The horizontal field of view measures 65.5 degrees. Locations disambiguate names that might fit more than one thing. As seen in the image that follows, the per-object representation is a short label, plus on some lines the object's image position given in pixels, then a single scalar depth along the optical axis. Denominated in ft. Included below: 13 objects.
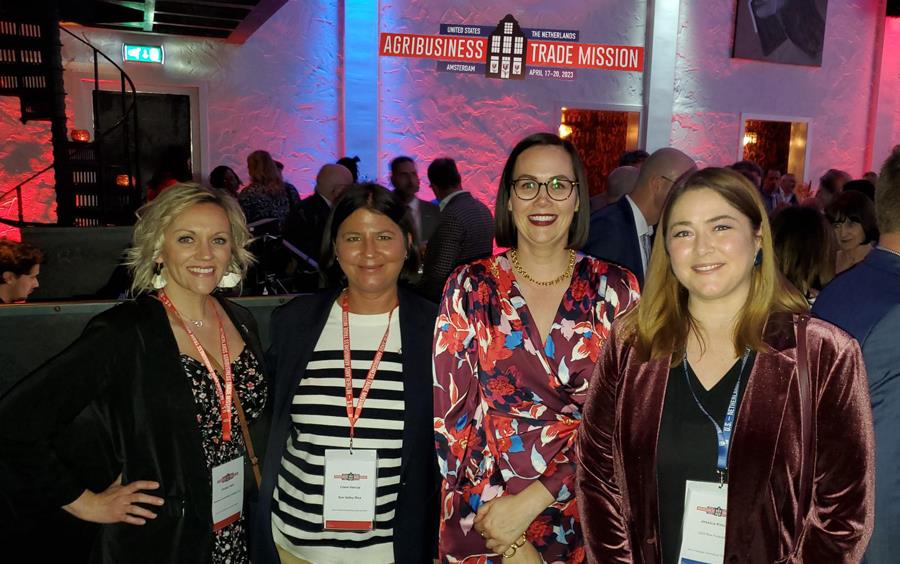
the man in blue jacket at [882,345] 5.60
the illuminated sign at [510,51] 30.50
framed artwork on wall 34.04
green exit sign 27.96
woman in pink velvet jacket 4.78
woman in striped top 6.40
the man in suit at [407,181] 22.81
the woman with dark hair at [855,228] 12.44
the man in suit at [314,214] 18.45
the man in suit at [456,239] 16.24
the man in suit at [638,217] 11.65
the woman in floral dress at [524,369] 5.78
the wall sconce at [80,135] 26.36
